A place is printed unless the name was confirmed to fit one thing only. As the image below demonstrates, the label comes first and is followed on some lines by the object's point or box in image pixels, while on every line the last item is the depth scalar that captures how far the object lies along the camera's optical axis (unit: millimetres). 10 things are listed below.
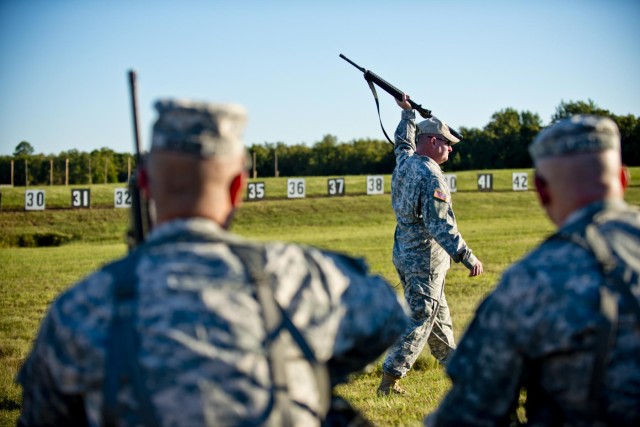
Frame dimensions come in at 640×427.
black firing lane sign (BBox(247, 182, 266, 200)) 44281
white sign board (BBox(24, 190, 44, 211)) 40719
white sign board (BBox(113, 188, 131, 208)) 40981
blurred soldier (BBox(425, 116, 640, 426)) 2410
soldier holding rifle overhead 6500
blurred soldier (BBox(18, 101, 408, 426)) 2248
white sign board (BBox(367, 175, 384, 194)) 45306
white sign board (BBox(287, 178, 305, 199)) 45281
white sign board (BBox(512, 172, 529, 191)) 45325
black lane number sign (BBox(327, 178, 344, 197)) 46297
